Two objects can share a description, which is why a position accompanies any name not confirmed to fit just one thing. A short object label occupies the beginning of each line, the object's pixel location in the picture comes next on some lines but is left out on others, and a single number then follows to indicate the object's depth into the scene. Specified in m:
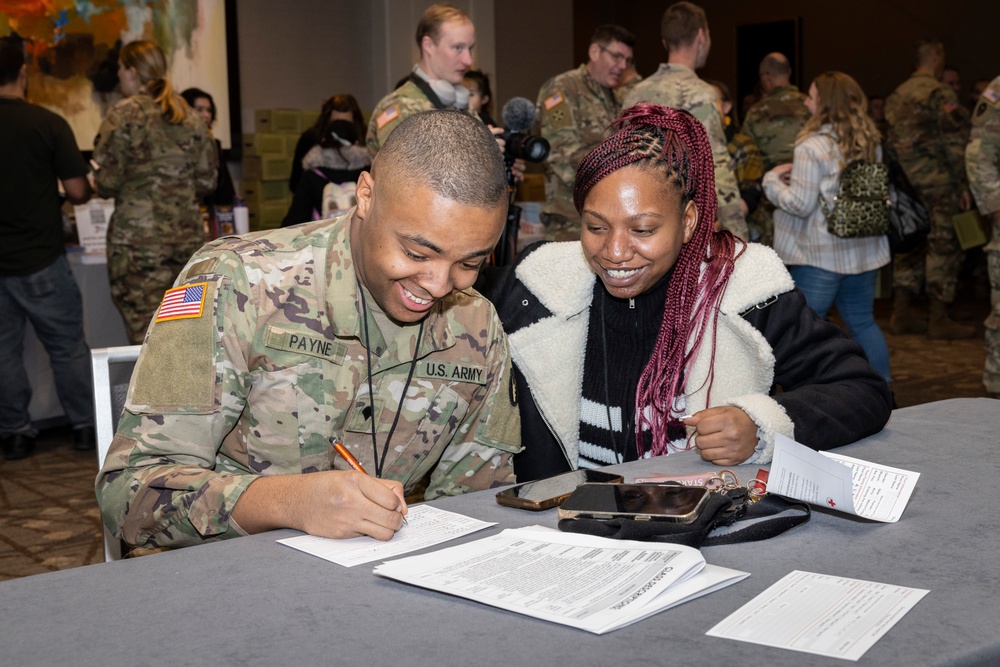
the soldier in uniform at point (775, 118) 5.75
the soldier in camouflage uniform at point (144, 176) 4.39
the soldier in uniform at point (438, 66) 3.52
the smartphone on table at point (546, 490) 1.43
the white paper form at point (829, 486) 1.34
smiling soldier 1.37
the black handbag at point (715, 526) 1.26
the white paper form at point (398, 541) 1.23
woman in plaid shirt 4.07
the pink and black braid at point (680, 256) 1.88
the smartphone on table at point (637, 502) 1.29
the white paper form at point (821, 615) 0.98
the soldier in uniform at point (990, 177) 4.29
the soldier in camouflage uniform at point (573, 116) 4.45
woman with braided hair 1.85
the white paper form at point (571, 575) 1.05
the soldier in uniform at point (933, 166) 6.50
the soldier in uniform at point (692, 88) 3.78
